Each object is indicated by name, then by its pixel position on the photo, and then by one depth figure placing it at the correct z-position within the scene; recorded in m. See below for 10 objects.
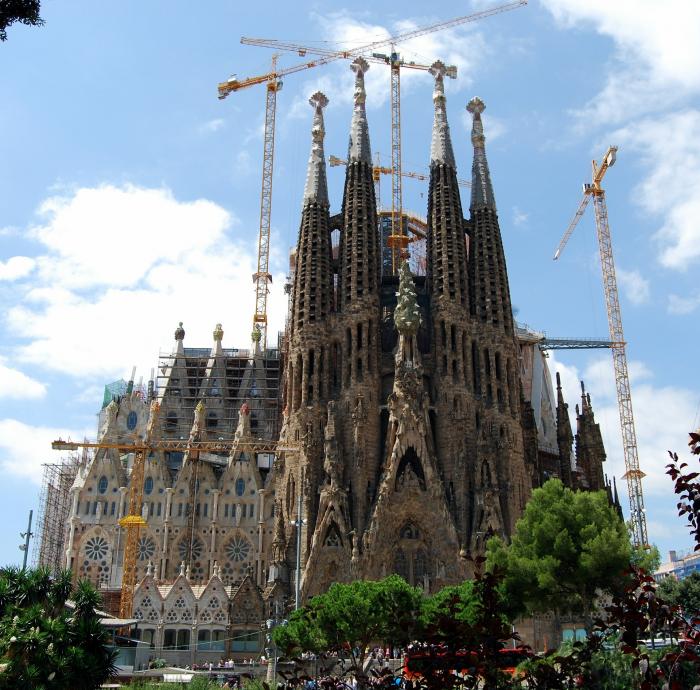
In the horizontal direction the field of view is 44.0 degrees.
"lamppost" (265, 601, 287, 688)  30.50
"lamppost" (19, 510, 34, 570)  39.95
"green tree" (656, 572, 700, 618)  48.94
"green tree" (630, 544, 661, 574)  36.97
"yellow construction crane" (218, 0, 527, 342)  76.62
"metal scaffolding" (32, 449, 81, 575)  66.44
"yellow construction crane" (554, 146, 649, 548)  75.94
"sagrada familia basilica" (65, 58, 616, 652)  50.66
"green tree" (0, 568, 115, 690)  19.98
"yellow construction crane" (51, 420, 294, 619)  55.44
